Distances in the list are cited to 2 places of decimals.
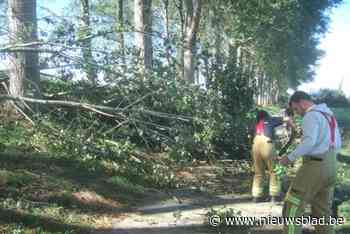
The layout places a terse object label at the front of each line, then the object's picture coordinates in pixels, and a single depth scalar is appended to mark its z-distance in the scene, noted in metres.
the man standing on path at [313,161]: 6.88
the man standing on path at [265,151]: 10.19
